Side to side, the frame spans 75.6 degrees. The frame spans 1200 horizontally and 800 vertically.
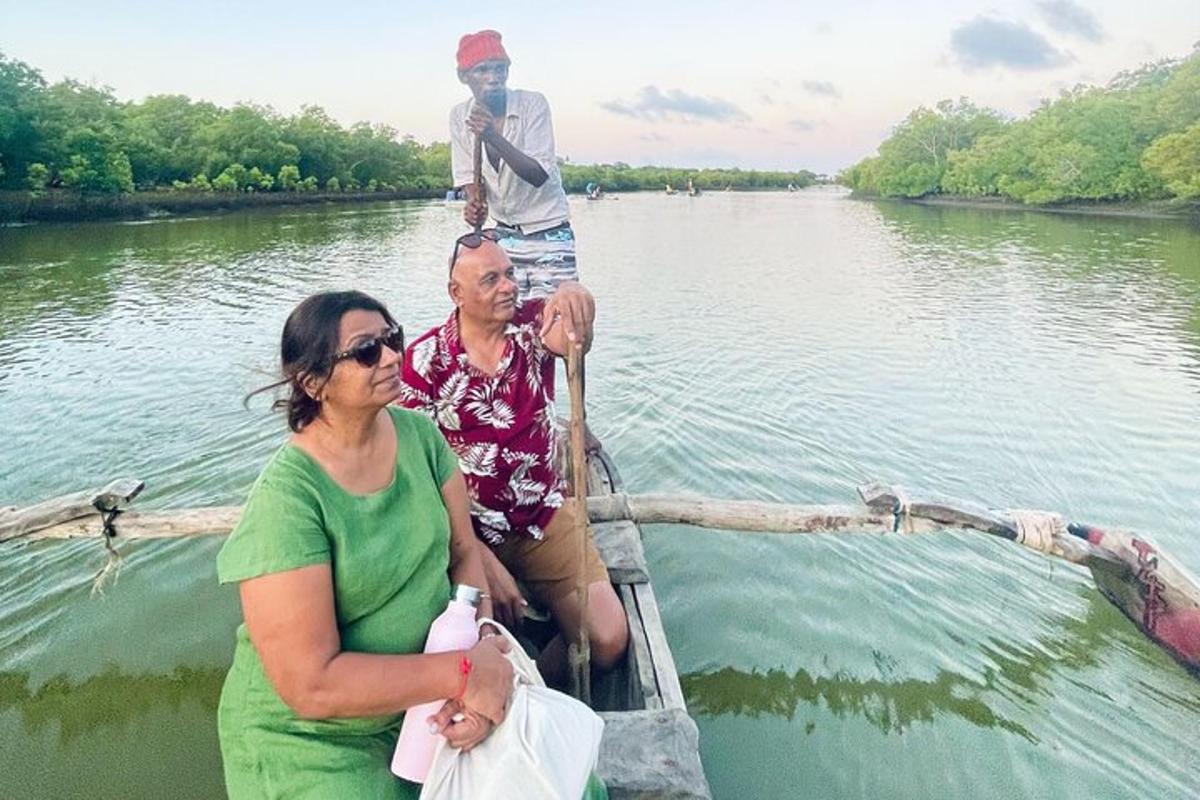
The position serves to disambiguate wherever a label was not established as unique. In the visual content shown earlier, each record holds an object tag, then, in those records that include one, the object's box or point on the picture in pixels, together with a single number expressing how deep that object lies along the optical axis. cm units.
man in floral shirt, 280
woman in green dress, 161
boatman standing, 417
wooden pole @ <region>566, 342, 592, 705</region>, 248
